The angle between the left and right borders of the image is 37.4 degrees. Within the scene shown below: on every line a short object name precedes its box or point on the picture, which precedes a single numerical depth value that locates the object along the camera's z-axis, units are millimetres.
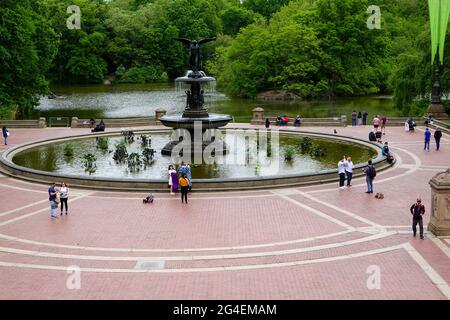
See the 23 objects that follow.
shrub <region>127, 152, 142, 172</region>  29672
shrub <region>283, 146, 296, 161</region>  31359
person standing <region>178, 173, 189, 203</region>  23509
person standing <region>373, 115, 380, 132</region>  42628
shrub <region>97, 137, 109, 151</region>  35469
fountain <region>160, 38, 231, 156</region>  32750
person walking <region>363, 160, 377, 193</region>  24734
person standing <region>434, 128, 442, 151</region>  35053
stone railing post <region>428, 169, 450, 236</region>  19078
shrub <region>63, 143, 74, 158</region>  33594
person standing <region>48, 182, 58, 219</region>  21484
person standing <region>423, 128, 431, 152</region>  34531
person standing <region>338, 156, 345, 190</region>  25734
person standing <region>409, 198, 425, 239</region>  18875
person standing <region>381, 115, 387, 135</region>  42609
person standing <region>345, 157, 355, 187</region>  25891
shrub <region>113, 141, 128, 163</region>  31422
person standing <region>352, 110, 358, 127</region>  46875
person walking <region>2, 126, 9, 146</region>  38781
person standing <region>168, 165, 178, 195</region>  24875
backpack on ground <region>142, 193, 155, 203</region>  23781
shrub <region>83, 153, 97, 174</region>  29656
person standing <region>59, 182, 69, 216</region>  22109
